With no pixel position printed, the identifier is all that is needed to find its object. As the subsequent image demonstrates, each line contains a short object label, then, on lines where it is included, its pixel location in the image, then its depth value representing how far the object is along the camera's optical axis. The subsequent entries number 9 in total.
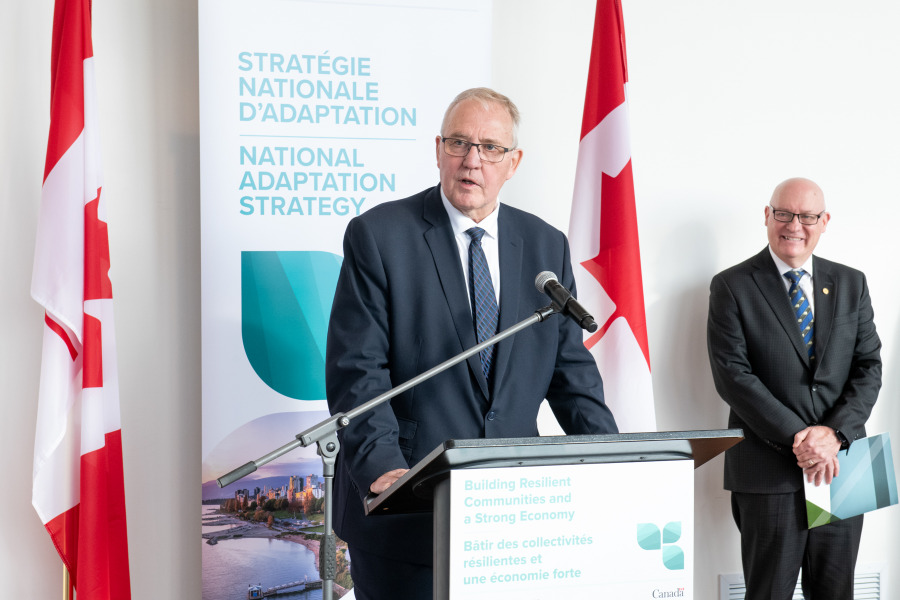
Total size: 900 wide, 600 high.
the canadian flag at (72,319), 3.05
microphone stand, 1.63
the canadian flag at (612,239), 3.58
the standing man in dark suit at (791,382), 3.55
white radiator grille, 4.38
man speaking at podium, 2.04
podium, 1.44
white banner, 3.31
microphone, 1.76
